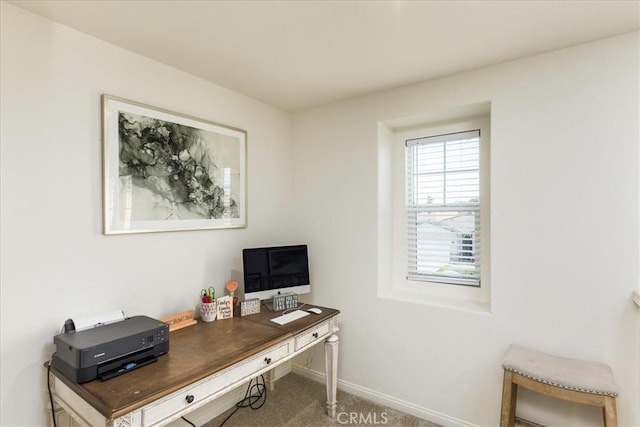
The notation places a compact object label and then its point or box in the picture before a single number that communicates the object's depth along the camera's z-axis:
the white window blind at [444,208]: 2.35
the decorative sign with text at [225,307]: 2.19
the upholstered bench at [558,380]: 1.48
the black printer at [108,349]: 1.34
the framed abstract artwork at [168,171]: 1.81
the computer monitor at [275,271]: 2.33
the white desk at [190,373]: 1.26
